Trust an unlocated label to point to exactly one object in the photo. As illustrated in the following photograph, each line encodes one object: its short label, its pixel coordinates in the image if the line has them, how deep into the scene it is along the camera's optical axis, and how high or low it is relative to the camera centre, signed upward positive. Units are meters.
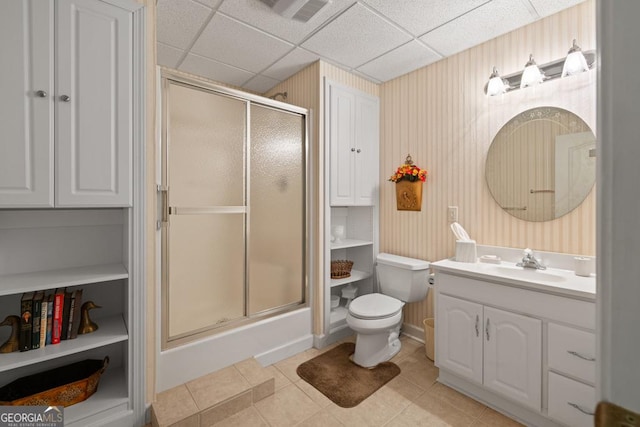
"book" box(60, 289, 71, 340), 1.51 -0.56
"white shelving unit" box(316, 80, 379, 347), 2.56 +0.22
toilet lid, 2.16 -0.77
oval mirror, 1.78 +0.33
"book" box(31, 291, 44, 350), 1.42 -0.57
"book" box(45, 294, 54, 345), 1.46 -0.56
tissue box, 2.11 -0.30
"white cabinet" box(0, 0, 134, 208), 1.27 +0.53
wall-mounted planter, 2.58 +0.16
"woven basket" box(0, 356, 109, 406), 1.43 -0.95
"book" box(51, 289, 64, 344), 1.47 -0.56
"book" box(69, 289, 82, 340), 1.53 -0.57
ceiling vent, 1.73 +1.30
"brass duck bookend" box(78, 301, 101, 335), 1.58 -0.62
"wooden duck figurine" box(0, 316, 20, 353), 1.39 -0.63
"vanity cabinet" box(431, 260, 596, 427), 1.43 -0.77
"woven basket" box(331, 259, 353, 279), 2.78 -0.57
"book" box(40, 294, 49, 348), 1.44 -0.57
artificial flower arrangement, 2.54 +0.35
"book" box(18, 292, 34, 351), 1.40 -0.56
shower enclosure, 1.85 +0.02
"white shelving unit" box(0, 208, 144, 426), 1.45 -0.35
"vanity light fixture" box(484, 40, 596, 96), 1.68 +0.92
